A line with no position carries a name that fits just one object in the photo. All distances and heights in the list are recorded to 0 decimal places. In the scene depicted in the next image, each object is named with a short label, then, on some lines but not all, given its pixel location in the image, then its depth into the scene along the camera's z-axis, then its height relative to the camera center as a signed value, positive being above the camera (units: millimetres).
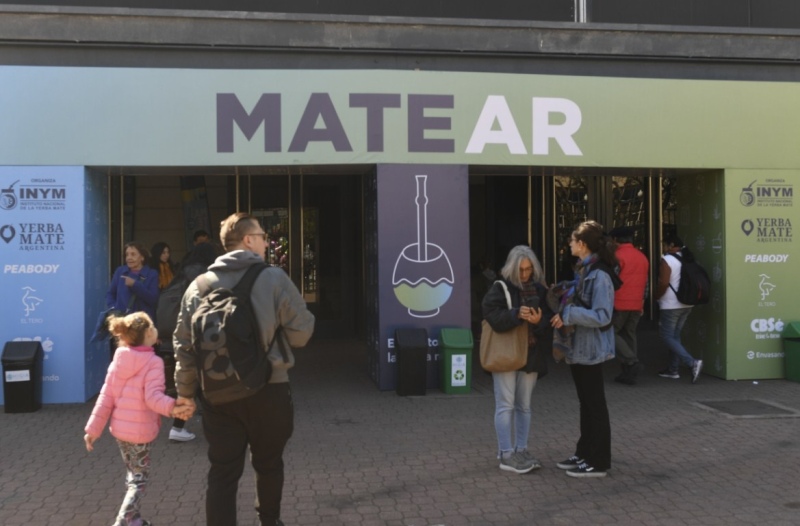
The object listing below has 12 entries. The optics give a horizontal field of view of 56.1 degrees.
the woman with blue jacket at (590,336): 5625 -624
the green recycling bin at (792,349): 9445 -1220
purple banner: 8945 +28
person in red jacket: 9359 -578
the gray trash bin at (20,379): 8109 -1296
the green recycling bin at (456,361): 8836 -1240
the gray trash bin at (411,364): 8703 -1251
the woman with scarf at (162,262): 9188 -43
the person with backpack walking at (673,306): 9578 -673
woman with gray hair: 5656 -721
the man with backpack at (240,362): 3867 -550
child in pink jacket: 4535 -875
